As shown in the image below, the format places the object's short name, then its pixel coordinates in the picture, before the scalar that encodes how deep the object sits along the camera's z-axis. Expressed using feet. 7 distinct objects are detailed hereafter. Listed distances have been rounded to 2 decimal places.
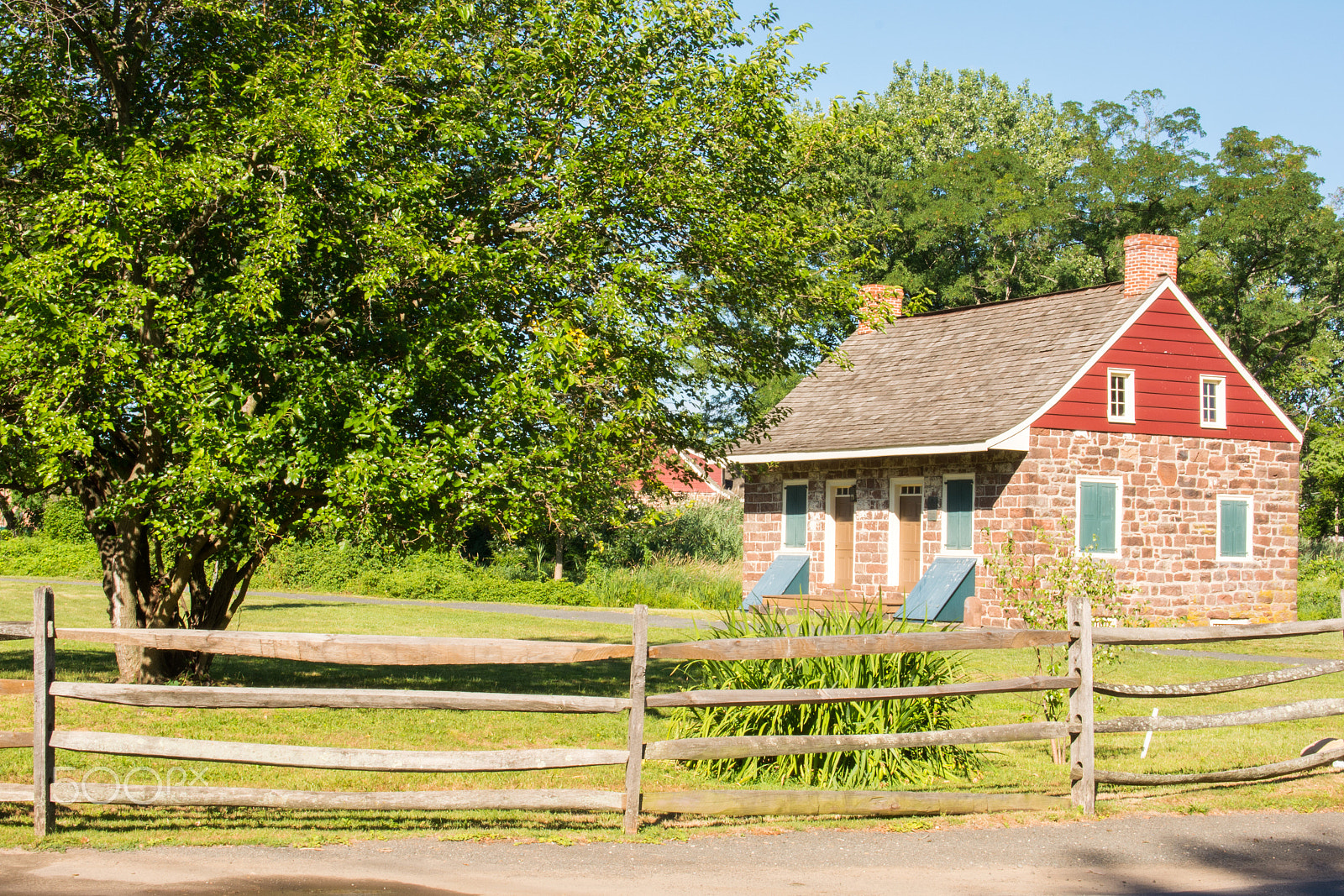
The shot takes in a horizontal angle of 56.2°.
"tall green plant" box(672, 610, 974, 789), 26.99
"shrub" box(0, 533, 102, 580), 107.45
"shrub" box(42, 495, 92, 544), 114.62
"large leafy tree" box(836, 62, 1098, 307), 125.08
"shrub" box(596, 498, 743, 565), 105.29
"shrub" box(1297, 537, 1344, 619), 83.56
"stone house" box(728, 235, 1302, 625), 71.31
